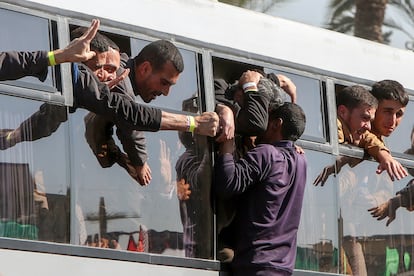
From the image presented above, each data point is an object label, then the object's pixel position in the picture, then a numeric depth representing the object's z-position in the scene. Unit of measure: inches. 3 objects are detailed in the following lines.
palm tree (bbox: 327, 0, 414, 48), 1555.3
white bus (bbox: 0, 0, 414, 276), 540.8
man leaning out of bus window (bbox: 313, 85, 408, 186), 704.0
